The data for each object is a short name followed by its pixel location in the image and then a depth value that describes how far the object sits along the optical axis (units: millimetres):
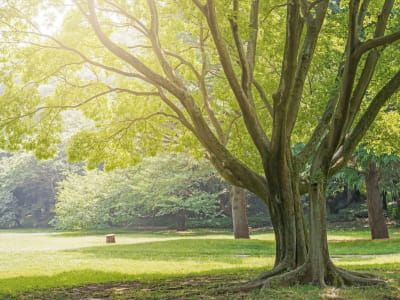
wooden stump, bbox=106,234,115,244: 29375
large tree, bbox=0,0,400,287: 9500
